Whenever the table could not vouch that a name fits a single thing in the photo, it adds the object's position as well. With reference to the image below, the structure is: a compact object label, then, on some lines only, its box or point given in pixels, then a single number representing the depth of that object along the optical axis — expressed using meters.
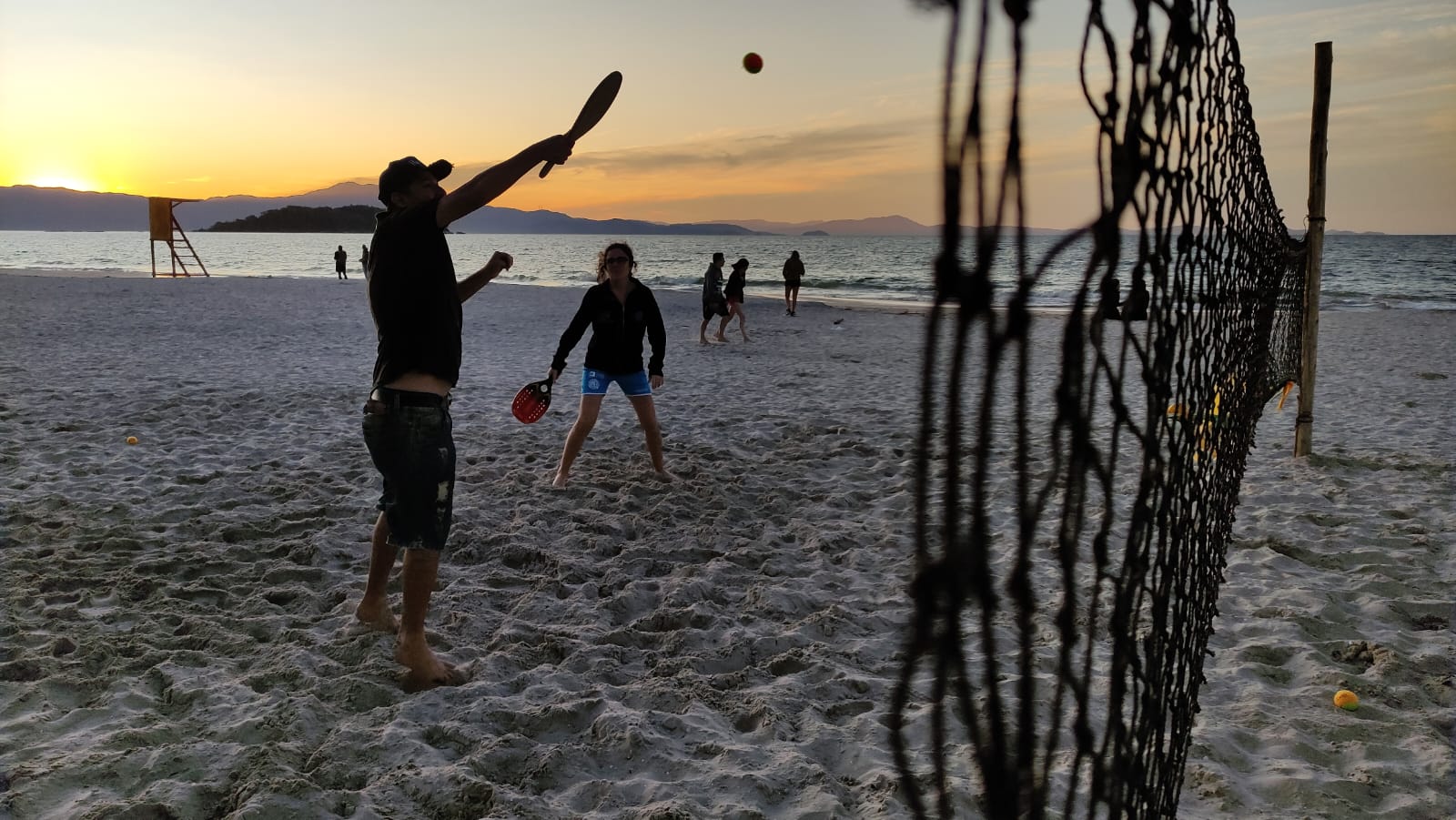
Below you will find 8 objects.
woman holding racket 5.92
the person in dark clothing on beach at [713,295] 14.64
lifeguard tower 32.56
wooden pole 6.93
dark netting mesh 0.87
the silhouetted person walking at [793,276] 21.73
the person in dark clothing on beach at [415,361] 3.18
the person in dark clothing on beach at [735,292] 15.62
